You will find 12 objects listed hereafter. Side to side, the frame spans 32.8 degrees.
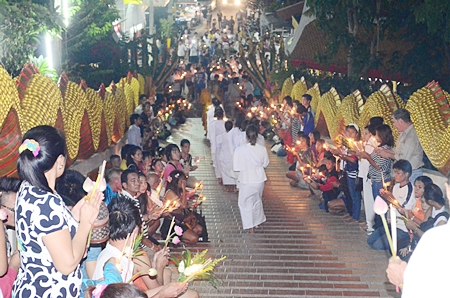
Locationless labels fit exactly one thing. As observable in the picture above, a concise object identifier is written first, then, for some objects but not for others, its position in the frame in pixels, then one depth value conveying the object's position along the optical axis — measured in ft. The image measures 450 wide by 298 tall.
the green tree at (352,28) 58.08
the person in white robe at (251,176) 38.91
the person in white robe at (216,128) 55.27
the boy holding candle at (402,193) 31.01
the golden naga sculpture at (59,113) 25.48
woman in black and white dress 14.89
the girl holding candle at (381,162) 35.29
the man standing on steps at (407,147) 34.58
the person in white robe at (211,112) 58.85
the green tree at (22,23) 38.04
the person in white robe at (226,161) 50.96
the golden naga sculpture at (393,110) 32.30
